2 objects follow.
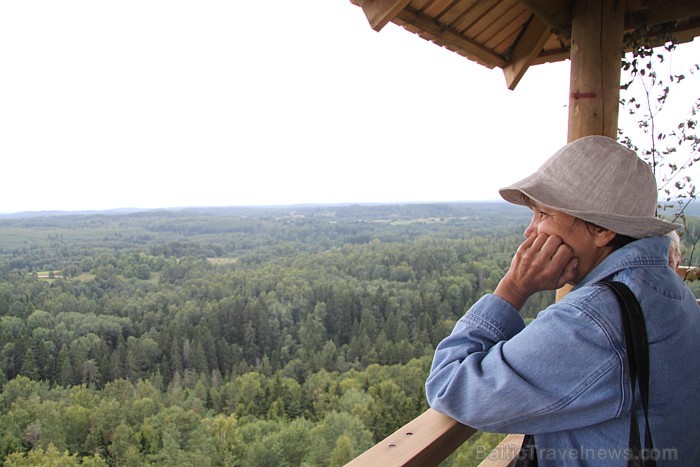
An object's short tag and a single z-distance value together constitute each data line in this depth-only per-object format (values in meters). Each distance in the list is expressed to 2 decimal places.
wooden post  1.67
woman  0.66
